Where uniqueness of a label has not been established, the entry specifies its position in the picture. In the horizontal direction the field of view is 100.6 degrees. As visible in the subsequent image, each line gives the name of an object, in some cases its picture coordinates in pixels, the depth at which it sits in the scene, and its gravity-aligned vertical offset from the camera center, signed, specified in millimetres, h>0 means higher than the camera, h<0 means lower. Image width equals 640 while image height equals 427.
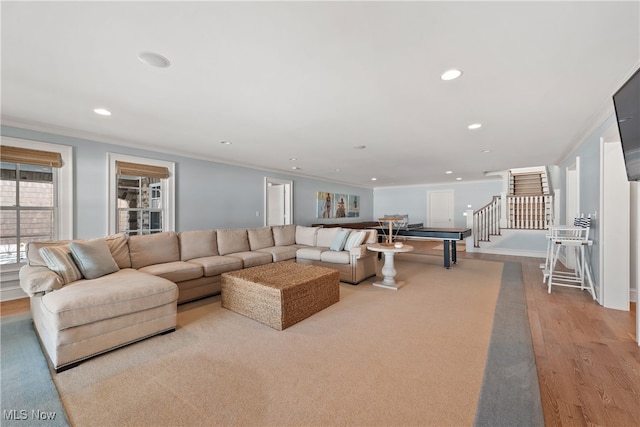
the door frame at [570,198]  4945 +288
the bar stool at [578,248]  3516 -524
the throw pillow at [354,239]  4496 -443
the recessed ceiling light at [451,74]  2078 +1113
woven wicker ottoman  2674 -867
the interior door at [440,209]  9852 +172
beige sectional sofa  2061 -678
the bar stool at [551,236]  3793 -327
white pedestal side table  3957 -797
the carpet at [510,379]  1493 -1135
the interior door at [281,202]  7355 +326
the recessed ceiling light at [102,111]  2879 +1138
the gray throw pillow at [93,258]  2744 -474
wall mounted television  1787 +683
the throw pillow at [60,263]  2570 -483
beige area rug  1529 -1146
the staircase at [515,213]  7242 +10
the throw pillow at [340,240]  4668 -479
